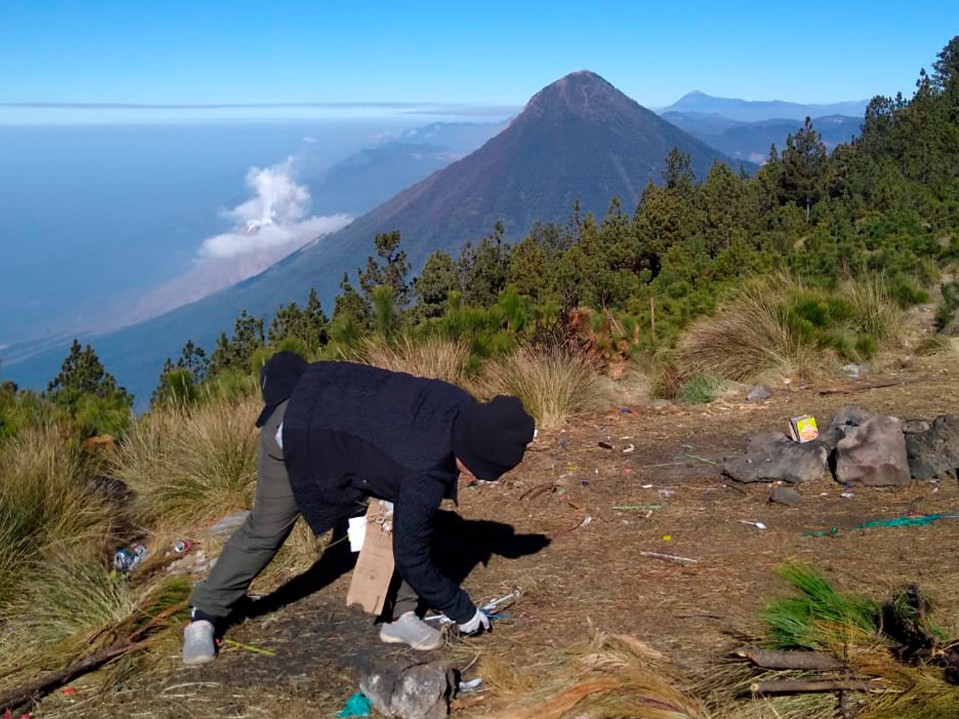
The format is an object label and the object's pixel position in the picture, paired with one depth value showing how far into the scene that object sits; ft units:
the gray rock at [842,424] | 20.65
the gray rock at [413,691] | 11.25
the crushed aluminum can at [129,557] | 18.17
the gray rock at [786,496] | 18.60
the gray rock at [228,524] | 19.43
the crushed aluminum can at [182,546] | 18.86
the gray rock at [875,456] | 18.85
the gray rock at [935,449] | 18.60
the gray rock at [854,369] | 29.07
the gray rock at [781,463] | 19.83
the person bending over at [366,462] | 11.02
